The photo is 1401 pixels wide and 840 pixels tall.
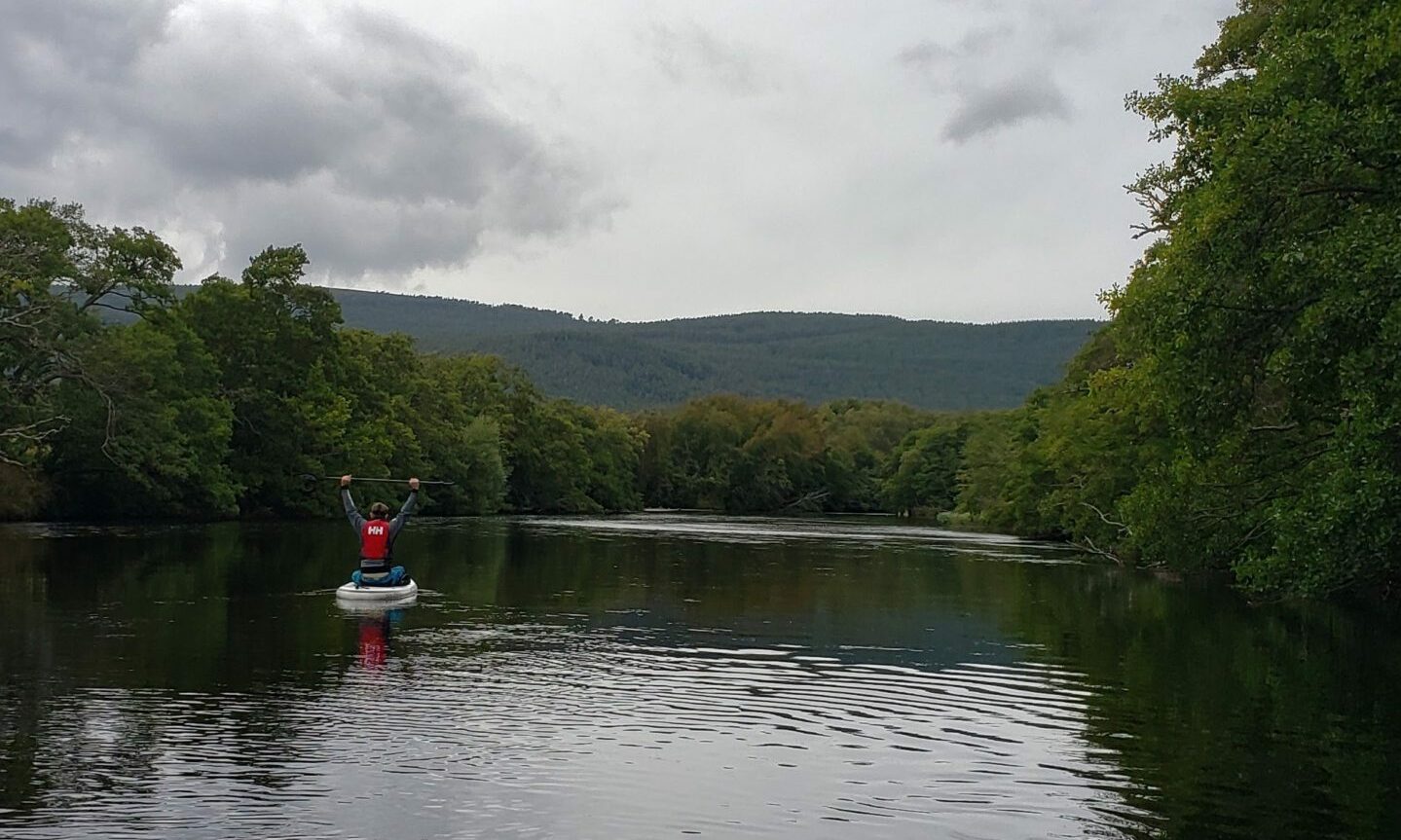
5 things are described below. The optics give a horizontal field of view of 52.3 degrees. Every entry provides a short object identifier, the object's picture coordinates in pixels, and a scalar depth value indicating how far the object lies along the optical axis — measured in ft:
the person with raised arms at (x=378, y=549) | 100.22
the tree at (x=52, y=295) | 189.57
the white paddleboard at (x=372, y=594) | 96.89
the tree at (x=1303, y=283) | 63.98
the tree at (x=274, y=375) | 260.83
